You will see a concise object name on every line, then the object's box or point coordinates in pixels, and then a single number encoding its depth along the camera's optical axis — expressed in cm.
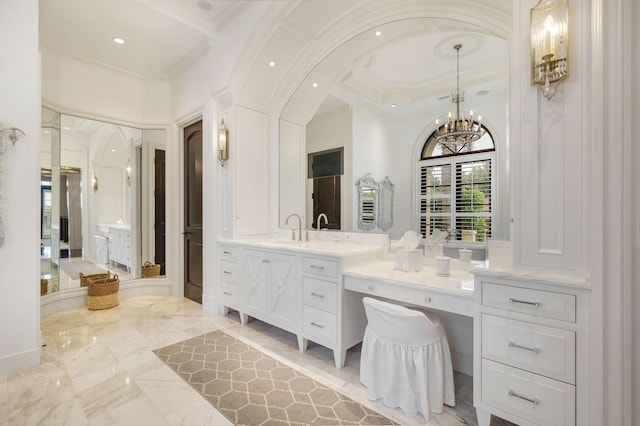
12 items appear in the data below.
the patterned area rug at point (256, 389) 176
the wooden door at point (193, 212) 401
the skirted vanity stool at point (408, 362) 175
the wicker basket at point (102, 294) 363
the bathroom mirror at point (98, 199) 352
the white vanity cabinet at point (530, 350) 138
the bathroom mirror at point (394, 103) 211
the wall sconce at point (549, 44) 142
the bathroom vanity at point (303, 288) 233
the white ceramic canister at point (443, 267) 208
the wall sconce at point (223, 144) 338
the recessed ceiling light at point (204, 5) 309
